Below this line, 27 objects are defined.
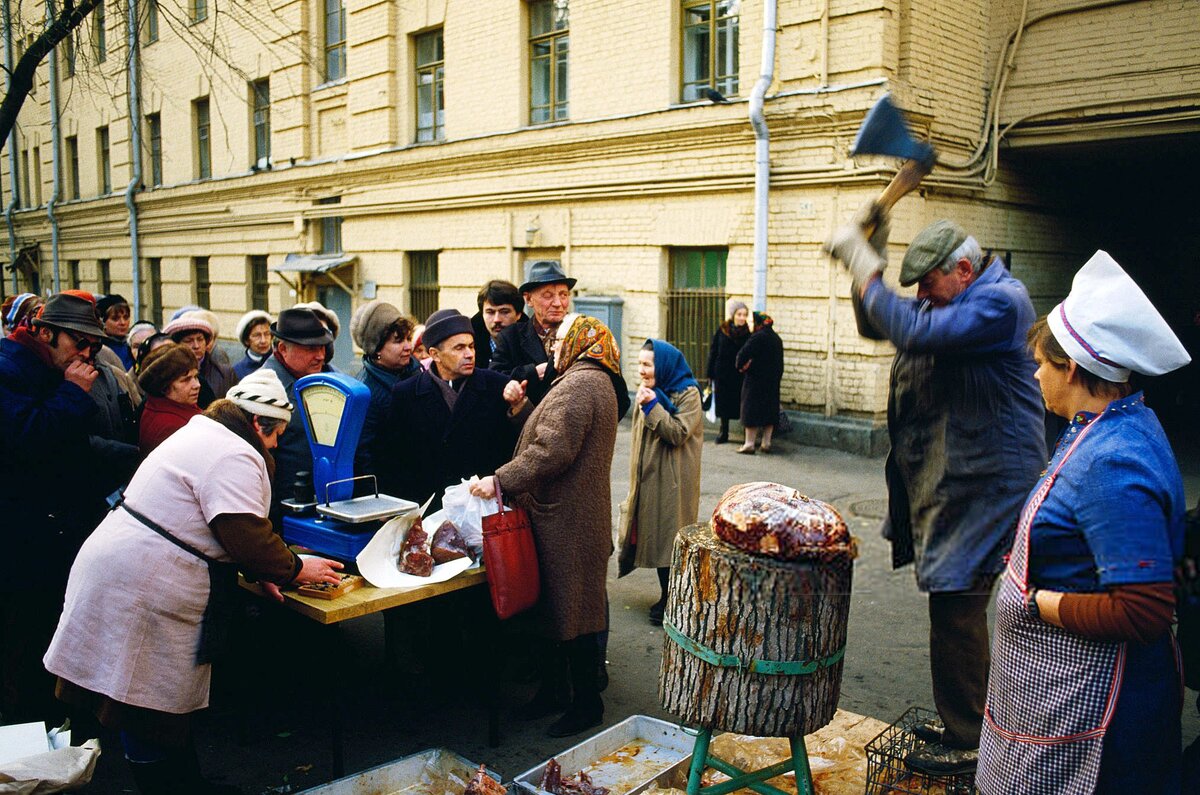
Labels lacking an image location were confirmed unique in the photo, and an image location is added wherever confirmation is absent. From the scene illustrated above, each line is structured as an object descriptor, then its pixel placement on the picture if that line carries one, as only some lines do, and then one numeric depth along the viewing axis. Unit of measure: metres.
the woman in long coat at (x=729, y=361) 10.95
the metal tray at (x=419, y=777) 3.44
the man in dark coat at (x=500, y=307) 6.03
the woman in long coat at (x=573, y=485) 3.99
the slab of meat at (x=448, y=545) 3.91
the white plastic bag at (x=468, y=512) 3.95
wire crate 3.18
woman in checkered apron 2.20
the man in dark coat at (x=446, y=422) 4.56
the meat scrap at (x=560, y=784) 3.47
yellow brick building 10.26
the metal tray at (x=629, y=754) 3.64
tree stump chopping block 2.95
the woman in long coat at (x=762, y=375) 10.53
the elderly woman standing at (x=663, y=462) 5.37
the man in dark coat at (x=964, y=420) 2.83
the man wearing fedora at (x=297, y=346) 4.75
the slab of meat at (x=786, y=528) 2.85
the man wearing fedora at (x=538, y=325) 5.60
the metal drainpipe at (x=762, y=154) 10.60
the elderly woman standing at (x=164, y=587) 3.13
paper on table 3.67
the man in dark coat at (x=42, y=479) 3.85
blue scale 3.79
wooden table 3.40
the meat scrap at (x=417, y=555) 3.80
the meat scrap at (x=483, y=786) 3.36
